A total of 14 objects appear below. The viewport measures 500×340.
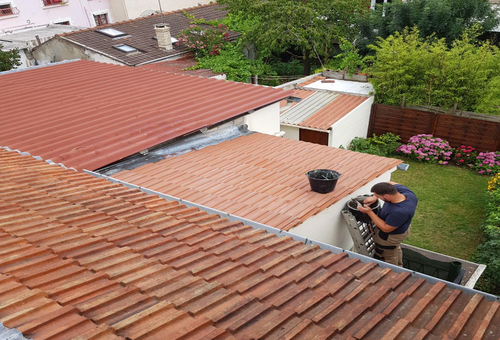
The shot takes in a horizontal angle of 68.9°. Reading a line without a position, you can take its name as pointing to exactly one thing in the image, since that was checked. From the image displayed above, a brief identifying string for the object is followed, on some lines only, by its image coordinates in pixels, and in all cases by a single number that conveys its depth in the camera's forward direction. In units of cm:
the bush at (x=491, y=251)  727
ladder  605
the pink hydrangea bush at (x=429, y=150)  1288
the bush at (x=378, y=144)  1349
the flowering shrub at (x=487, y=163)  1196
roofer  508
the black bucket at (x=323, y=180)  580
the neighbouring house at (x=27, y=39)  1962
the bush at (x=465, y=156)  1270
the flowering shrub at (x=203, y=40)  1791
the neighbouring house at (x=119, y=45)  1655
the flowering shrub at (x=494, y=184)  1028
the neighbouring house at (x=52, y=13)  2644
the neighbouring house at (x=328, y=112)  1257
